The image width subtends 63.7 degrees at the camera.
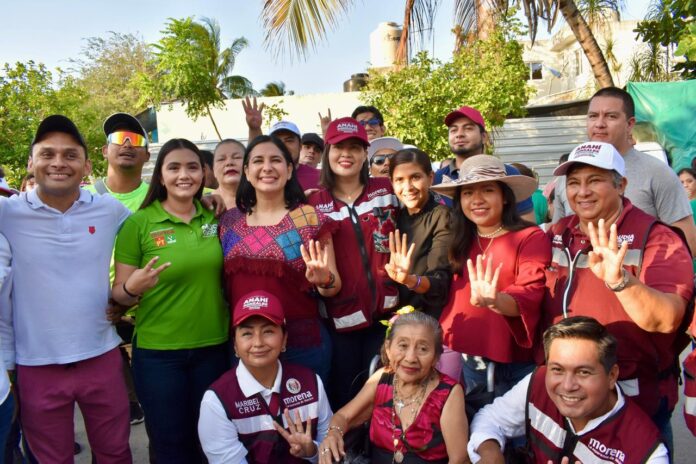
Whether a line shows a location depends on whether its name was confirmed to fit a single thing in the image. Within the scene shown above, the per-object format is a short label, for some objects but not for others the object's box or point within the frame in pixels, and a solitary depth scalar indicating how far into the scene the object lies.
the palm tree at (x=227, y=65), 19.45
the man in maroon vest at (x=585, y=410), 2.33
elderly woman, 2.77
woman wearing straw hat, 2.81
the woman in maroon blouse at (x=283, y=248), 3.24
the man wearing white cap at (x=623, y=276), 2.30
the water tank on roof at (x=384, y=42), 20.23
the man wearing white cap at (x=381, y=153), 4.43
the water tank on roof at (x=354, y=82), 18.49
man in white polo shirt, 3.03
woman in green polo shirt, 3.20
